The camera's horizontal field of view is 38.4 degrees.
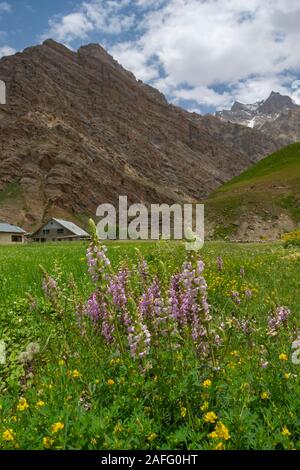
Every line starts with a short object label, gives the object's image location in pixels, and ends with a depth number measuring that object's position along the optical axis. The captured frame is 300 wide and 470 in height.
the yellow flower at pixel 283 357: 4.93
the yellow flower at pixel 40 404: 4.44
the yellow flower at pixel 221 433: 3.66
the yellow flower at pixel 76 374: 4.98
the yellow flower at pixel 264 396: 4.40
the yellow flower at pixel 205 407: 4.16
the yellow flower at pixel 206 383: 4.39
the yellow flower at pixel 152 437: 3.87
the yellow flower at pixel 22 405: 4.33
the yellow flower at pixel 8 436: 3.80
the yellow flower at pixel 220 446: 3.56
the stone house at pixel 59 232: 114.44
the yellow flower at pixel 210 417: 3.94
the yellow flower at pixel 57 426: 3.83
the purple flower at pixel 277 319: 5.92
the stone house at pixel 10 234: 98.06
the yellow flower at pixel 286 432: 3.67
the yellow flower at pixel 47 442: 3.75
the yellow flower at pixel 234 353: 5.89
